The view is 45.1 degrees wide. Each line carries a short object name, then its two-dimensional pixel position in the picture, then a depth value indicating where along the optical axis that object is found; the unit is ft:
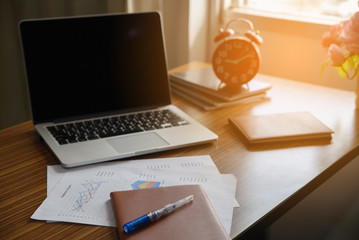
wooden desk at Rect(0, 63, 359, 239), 2.34
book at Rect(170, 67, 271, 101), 4.17
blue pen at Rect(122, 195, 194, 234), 2.20
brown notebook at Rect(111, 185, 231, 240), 2.19
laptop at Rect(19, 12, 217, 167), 3.24
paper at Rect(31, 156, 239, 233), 2.42
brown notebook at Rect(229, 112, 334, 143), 3.35
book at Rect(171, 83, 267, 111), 4.07
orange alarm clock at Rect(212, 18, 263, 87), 4.23
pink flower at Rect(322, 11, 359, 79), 3.72
